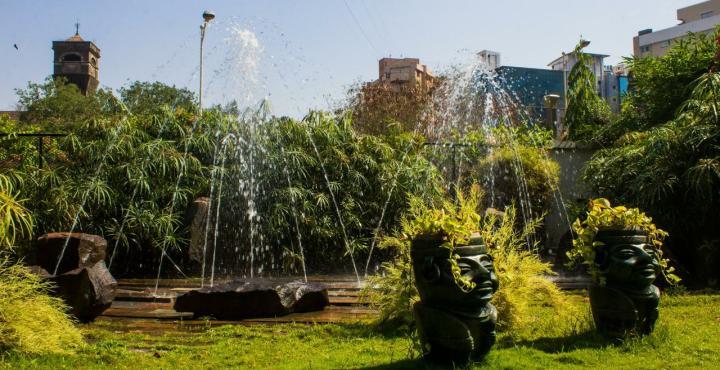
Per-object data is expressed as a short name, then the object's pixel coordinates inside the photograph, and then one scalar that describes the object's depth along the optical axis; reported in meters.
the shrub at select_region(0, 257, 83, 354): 4.50
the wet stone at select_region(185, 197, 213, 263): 9.96
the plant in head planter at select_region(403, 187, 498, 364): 3.86
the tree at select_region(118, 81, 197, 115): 37.28
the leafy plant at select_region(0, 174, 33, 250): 4.84
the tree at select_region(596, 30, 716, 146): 12.66
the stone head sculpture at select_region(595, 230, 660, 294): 4.71
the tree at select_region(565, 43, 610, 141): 15.30
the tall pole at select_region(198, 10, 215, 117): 16.14
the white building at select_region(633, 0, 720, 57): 56.85
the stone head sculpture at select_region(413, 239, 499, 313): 3.87
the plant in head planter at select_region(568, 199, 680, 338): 4.70
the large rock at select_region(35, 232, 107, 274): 6.74
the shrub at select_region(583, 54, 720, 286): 8.02
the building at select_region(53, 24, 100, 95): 68.00
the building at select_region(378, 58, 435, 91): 55.12
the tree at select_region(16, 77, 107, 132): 37.12
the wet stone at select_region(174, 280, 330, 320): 6.12
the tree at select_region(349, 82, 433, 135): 23.70
